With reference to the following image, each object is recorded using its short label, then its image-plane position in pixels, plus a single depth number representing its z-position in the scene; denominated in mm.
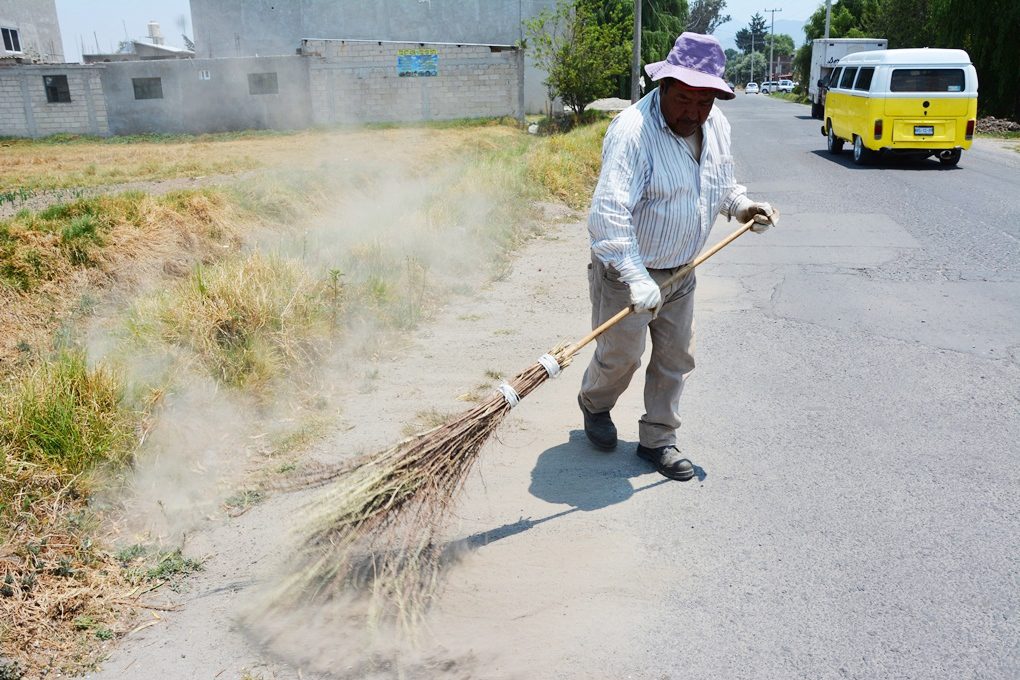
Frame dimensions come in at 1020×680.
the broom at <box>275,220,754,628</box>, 3012
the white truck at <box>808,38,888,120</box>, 28797
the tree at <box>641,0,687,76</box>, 40938
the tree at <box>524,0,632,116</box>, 28016
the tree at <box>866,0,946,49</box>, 35938
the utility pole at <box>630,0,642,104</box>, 26412
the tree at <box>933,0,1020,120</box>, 23953
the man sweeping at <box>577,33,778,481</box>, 3324
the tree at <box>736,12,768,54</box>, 153575
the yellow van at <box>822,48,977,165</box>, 13984
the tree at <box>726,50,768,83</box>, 122825
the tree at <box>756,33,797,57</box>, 127438
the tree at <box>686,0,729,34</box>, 69775
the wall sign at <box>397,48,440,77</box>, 30219
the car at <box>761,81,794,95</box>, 79250
